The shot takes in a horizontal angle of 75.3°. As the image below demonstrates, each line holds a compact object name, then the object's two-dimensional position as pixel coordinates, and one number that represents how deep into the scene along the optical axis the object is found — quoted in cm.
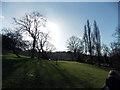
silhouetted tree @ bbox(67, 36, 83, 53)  4110
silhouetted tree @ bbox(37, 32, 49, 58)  2973
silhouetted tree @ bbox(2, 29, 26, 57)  2273
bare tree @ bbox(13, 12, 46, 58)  2158
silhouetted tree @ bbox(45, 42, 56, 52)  4095
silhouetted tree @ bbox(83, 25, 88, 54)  2971
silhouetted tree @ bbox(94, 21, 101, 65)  2916
